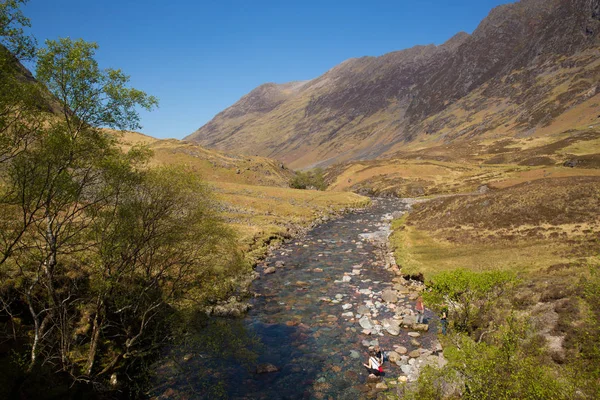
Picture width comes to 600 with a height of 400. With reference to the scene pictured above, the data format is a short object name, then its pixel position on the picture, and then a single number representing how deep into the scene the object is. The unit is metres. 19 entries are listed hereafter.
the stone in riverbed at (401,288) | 35.47
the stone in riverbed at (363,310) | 31.38
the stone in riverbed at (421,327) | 27.39
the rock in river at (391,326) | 27.17
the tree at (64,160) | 14.59
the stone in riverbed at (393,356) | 23.29
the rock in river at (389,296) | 33.22
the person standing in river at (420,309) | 28.39
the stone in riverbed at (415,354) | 23.67
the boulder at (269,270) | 44.72
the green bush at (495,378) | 11.84
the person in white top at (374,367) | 21.88
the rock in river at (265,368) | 22.79
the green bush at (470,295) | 22.75
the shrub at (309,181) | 147.38
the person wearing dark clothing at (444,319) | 27.16
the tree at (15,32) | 12.68
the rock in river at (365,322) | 28.54
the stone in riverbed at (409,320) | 28.19
